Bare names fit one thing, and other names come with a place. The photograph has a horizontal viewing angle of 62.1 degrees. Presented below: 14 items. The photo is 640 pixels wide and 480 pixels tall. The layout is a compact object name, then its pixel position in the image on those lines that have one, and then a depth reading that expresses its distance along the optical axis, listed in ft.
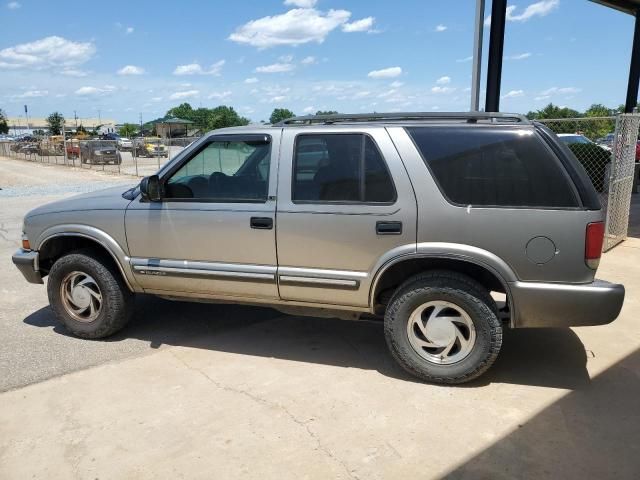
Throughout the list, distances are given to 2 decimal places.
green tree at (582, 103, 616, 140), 45.70
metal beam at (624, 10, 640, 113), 46.31
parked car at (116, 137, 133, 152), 162.61
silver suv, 11.20
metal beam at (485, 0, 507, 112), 30.35
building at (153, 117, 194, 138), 223.45
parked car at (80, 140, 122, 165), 98.22
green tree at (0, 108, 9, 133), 372.89
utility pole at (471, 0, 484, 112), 29.17
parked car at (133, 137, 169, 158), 108.38
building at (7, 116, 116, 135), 510.99
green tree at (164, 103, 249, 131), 342.44
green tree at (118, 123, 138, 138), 356.26
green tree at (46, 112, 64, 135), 346.50
